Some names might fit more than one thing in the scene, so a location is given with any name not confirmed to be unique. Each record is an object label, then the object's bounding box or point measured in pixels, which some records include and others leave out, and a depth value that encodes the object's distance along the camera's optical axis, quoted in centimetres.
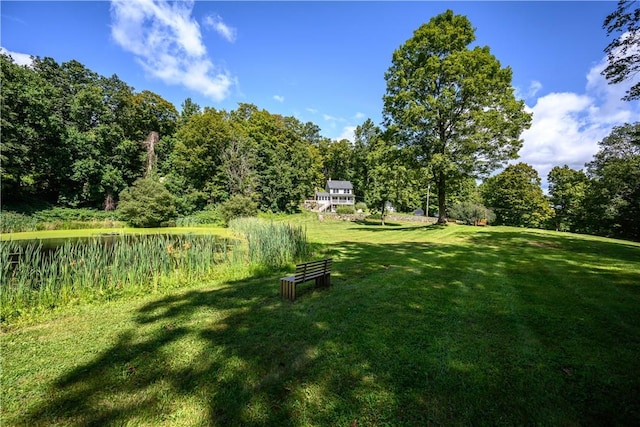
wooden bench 597
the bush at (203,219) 2972
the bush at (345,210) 4081
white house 5506
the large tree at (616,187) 2270
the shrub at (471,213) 3644
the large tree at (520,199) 3728
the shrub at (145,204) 2587
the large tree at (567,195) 3616
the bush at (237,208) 2748
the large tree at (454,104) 1702
